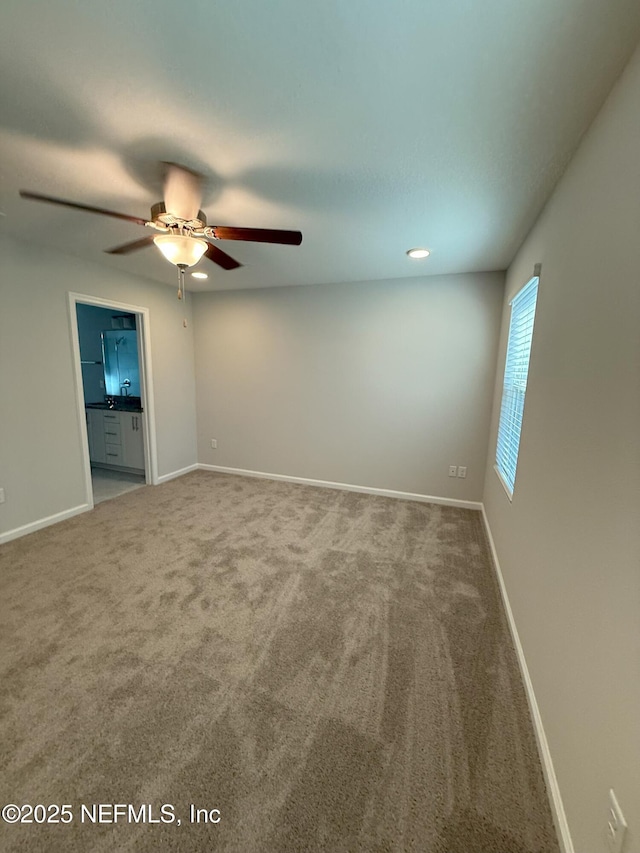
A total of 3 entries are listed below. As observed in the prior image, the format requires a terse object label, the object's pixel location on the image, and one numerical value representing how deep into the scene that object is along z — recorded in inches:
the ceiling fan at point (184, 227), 67.4
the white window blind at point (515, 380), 88.4
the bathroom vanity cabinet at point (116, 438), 170.9
